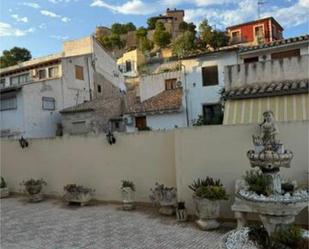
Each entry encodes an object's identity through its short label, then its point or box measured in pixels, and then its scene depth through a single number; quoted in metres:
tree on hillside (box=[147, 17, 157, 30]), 72.11
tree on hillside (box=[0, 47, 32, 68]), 45.52
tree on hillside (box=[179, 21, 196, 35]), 62.05
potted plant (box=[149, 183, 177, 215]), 10.35
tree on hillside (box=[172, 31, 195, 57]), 45.79
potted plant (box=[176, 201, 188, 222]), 9.77
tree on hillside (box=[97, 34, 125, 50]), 67.35
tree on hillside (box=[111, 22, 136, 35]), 73.04
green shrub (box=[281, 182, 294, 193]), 5.75
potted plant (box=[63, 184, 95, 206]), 12.38
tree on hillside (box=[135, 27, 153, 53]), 60.80
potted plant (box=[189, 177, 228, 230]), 8.99
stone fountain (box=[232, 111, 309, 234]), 5.06
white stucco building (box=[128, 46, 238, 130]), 23.35
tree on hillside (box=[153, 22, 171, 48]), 60.16
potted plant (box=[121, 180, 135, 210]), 11.41
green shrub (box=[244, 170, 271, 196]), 5.41
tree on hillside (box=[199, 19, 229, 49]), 46.80
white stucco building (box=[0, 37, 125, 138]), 23.65
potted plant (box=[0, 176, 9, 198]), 15.06
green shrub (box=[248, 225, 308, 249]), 4.99
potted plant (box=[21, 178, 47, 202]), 13.58
